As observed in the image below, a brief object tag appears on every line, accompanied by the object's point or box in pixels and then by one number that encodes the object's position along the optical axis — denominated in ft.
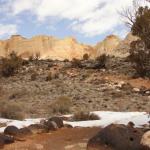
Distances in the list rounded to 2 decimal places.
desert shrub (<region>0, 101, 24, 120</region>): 29.79
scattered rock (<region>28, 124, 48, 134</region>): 23.66
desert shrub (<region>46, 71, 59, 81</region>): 55.08
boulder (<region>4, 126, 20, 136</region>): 22.82
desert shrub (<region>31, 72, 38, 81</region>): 56.35
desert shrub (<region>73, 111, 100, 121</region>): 28.12
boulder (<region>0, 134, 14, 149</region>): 20.81
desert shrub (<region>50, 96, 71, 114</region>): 34.53
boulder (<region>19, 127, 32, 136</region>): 22.87
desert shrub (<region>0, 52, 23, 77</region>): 62.83
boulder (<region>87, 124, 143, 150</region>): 18.77
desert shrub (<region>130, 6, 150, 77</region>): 43.46
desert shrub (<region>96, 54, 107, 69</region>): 61.00
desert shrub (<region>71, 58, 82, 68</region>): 63.28
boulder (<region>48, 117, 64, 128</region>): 24.99
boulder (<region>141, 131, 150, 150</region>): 17.47
